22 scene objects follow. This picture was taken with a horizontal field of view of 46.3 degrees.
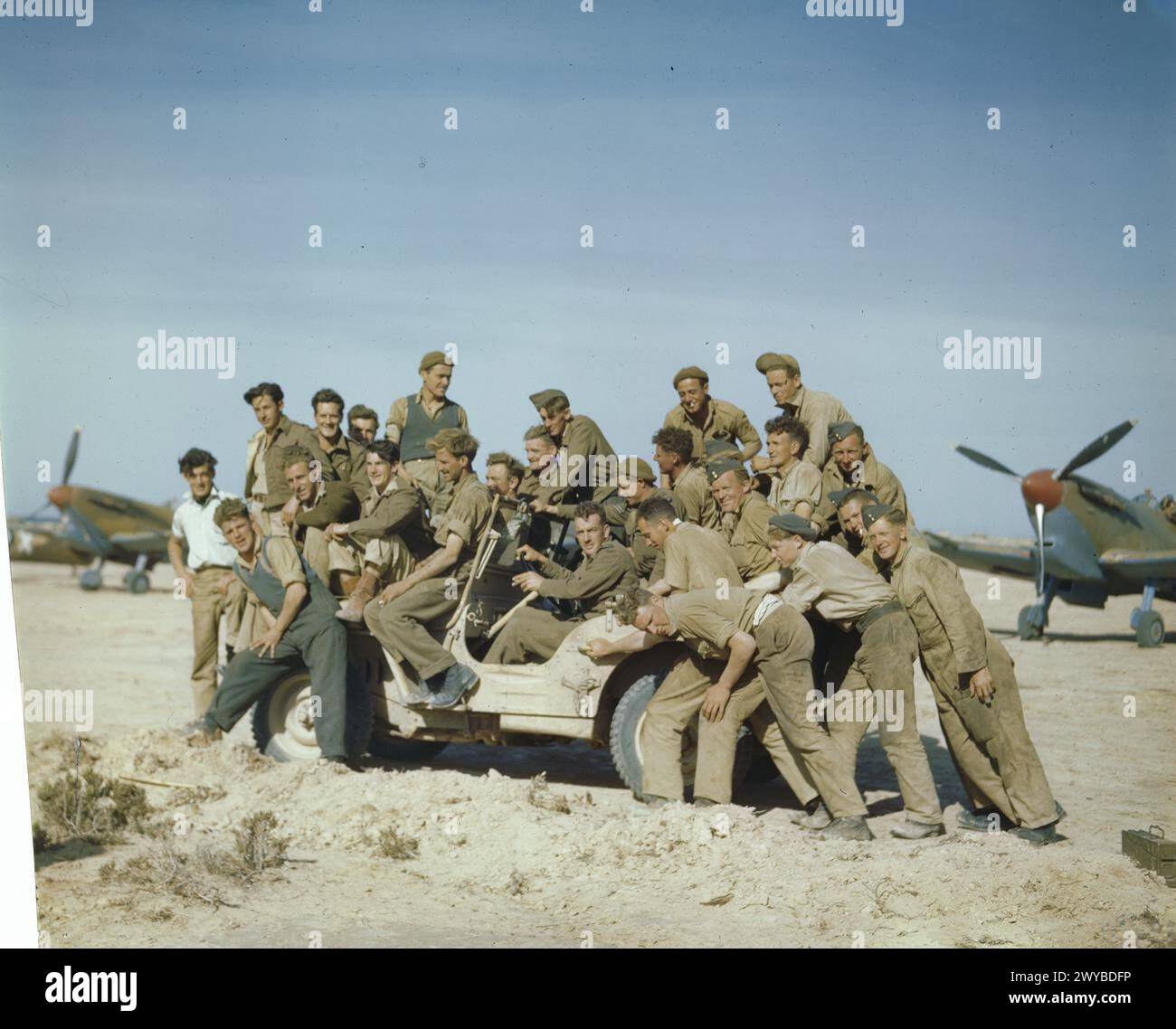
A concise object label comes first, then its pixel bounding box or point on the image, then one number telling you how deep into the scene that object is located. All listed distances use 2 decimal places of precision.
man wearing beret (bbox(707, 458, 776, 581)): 9.09
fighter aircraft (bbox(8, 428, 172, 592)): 31.66
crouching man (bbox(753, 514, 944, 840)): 8.24
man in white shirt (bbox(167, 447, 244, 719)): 11.24
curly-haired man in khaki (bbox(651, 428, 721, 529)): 9.44
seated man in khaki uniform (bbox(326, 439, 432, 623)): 9.59
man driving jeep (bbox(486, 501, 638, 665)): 9.15
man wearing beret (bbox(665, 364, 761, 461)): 10.12
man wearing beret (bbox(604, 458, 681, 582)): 9.60
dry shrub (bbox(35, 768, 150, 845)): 8.68
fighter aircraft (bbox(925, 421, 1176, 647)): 20.67
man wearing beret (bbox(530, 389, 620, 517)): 10.01
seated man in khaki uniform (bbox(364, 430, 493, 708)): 9.27
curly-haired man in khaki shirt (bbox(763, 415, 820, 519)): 9.20
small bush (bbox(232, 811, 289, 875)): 7.82
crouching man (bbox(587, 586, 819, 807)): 8.28
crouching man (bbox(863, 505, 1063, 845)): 8.25
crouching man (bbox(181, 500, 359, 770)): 9.55
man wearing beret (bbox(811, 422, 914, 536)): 9.22
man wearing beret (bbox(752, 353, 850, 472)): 9.60
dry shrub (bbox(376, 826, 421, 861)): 8.18
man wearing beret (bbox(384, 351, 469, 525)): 10.68
